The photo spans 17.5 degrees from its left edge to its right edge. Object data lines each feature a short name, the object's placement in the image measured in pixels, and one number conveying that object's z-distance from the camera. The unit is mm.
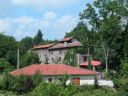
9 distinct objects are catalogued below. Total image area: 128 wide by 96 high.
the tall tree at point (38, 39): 174200
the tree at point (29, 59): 91788
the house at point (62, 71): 59156
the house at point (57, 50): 98062
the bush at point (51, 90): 25328
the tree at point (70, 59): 87750
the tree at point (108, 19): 50250
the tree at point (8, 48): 96850
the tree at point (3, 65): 75038
